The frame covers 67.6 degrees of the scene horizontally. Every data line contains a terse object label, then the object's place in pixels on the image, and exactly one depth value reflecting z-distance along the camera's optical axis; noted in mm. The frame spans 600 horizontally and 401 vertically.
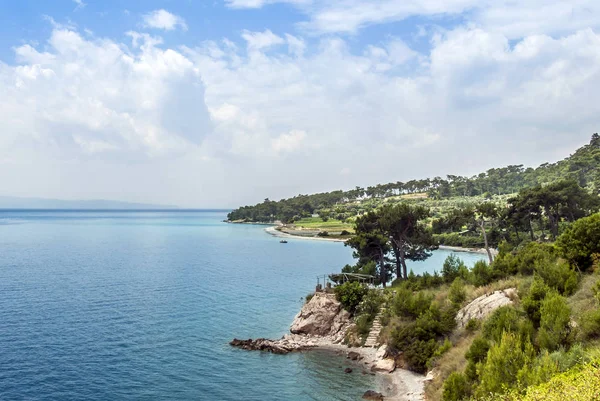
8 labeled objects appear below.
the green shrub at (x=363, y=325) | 35594
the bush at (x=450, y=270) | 38844
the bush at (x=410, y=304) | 32688
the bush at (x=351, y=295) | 38312
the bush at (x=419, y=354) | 29453
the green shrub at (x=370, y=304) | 37062
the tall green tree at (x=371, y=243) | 46531
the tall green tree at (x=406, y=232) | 45688
